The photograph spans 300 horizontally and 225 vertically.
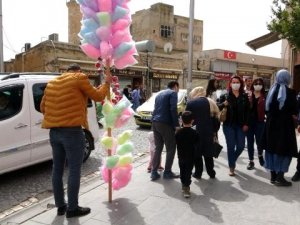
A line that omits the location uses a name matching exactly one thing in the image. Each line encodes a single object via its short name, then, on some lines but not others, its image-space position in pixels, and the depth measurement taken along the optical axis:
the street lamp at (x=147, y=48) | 18.12
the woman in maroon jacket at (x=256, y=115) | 4.81
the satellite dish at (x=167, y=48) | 22.95
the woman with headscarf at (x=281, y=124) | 3.87
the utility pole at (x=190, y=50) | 8.92
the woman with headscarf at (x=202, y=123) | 4.17
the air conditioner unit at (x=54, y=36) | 20.31
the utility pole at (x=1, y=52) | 8.55
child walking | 3.62
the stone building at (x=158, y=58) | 15.49
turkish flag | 24.28
